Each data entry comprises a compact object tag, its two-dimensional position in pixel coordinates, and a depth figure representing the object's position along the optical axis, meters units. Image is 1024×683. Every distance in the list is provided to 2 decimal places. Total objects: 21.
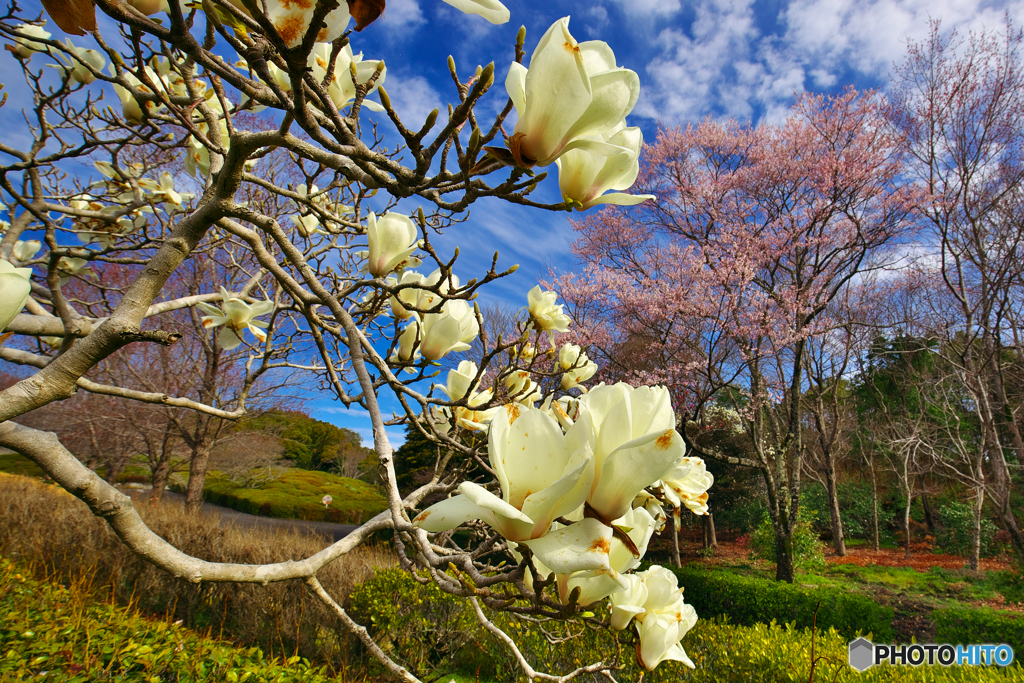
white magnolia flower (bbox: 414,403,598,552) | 0.53
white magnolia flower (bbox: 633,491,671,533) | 0.78
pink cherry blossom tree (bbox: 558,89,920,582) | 9.70
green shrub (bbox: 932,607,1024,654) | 5.69
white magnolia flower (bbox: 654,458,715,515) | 0.98
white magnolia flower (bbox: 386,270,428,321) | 1.56
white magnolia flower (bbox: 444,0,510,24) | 0.57
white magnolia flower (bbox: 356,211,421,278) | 1.42
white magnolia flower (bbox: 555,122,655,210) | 0.73
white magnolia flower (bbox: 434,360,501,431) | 1.47
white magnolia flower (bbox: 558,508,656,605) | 0.70
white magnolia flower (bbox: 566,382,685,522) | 0.55
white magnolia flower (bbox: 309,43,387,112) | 1.07
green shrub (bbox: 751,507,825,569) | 10.82
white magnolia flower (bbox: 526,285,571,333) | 1.87
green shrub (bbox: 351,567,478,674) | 3.88
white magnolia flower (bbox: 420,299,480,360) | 1.53
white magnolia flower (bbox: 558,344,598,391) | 2.01
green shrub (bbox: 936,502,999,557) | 12.55
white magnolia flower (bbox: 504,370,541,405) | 1.75
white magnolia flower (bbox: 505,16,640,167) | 0.60
